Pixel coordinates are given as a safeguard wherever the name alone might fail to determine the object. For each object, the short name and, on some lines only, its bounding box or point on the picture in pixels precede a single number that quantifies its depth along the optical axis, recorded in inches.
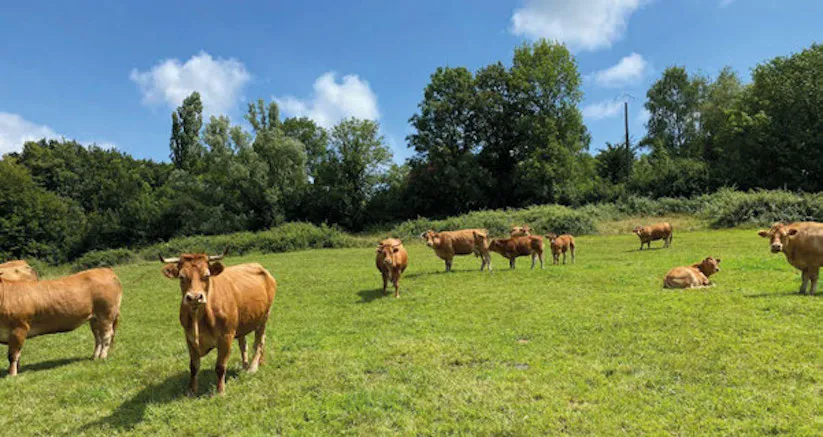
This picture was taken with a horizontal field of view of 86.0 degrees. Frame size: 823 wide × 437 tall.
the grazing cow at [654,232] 891.4
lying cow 457.7
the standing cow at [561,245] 748.6
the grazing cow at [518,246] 692.1
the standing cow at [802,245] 374.3
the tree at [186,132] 2765.7
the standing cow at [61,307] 312.8
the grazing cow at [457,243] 700.0
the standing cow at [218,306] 218.5
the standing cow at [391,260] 504.7
